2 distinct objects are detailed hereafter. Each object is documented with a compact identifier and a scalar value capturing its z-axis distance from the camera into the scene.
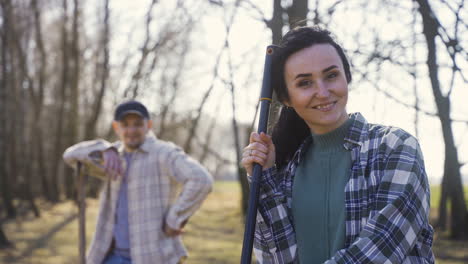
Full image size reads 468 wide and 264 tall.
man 3.78
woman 1.64
